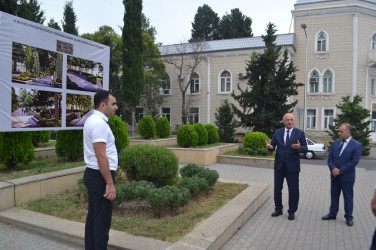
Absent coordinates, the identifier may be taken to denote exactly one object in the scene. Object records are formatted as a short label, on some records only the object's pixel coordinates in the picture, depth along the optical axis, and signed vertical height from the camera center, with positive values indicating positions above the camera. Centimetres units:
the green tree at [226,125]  2091 -28
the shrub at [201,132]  1470 -56
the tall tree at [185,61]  3084 +637
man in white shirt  327 -57
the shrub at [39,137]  1161 -69
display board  649 +111
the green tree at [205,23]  5572 +1837
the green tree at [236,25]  5021 +1647
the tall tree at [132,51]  2325 +542
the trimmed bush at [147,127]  1639 -37
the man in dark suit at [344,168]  551 -86
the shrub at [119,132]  878 -35
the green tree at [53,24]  2666 +856
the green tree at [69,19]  2840 +968
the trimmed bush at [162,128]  1709 -43
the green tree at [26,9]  1319 +491
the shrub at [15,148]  705 -70
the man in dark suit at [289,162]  579 -80
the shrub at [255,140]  1431 -93
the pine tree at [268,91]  2048 +207
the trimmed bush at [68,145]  858 -73
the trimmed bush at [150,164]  643 -94
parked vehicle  1902 -180
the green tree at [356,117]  1903 +33
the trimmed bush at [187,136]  1384 -71
